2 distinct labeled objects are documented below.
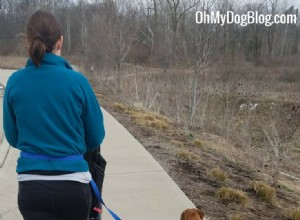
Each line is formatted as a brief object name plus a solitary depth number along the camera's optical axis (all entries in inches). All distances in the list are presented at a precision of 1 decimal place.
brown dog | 110.8
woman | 69.3
